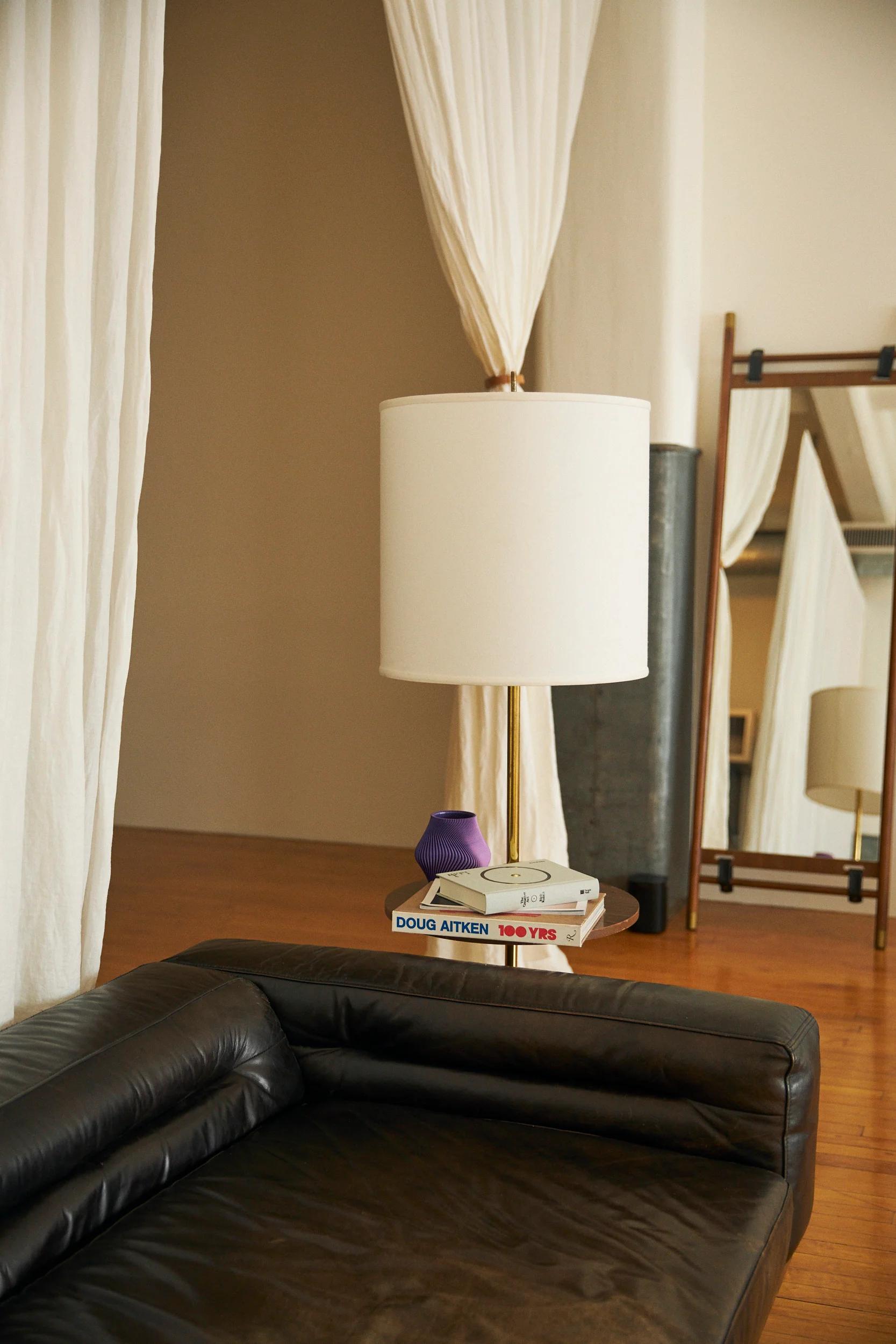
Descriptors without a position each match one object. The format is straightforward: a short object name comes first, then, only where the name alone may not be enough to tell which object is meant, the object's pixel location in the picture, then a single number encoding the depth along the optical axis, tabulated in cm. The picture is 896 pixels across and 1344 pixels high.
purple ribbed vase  231
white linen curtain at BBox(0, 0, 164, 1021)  194
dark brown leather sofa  139
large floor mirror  425
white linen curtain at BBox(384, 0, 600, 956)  316
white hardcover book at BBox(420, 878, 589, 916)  207
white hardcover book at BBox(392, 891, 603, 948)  202
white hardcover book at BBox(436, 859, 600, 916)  205
